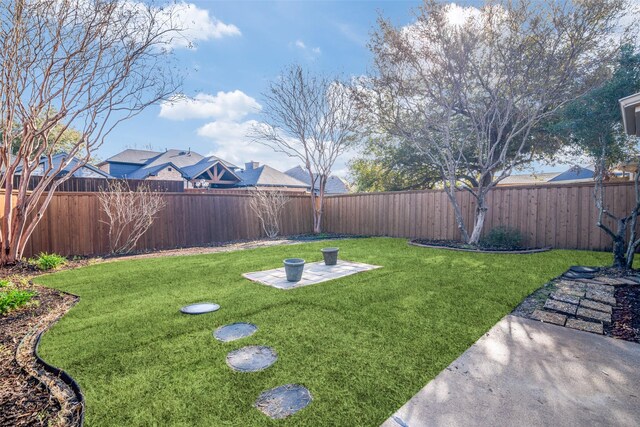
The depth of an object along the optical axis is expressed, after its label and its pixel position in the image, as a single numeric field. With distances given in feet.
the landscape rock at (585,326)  8.09
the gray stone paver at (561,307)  9.32
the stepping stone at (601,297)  10.13
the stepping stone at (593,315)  8.72
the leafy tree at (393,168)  40.16
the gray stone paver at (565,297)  10.12
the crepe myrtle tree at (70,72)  15.08
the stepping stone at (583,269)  14.08
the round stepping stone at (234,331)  7.73
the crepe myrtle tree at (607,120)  13.87
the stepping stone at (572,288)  10.93
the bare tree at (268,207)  31.55
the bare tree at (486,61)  19.24
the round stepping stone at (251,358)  6.31
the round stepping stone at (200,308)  9.56
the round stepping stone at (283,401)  4.92
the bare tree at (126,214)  21.85
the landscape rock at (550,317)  8.69
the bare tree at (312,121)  35.76
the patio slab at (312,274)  13.05
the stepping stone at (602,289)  11.03
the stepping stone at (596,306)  9.37
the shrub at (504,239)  21.56
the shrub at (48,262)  16.40
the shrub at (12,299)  9.45
